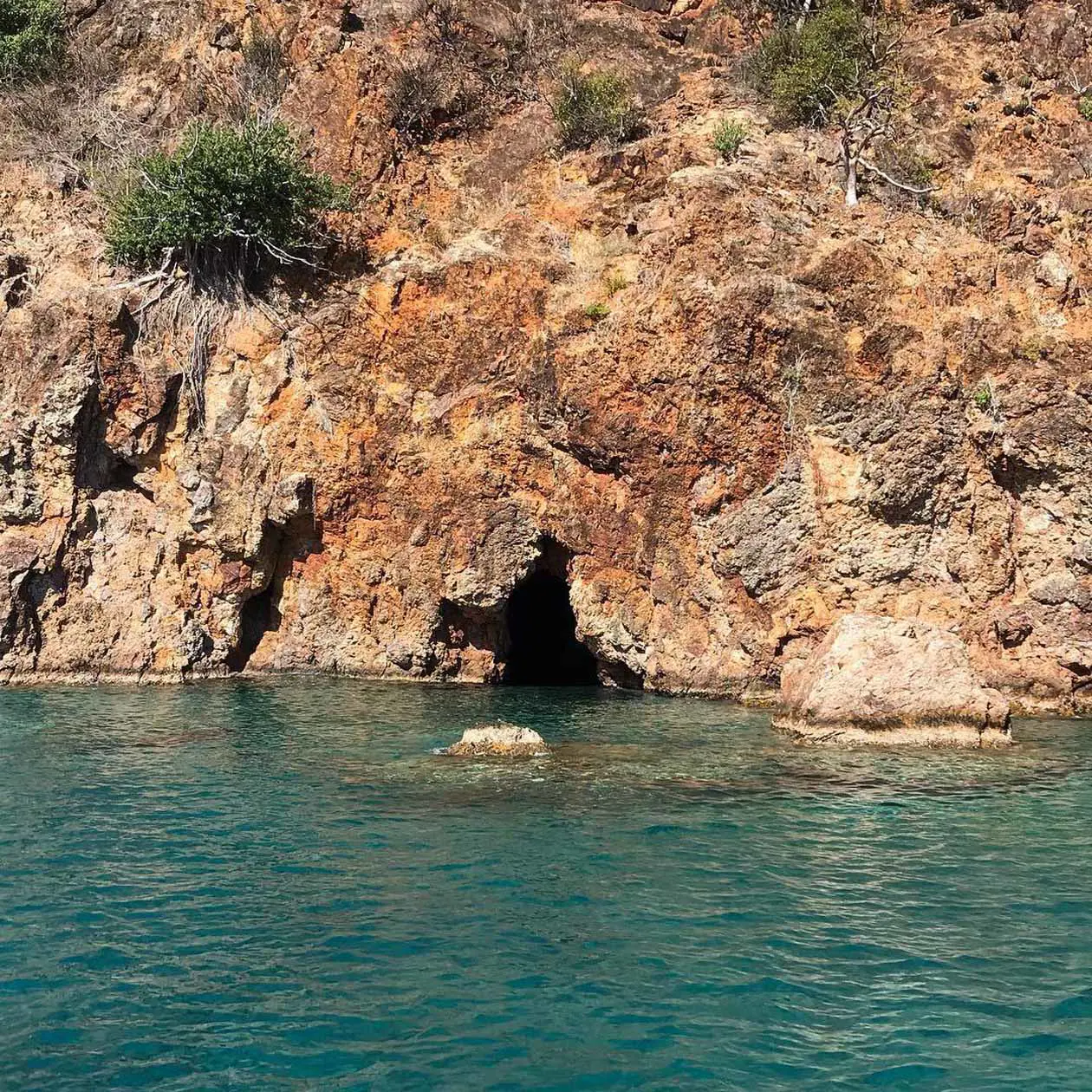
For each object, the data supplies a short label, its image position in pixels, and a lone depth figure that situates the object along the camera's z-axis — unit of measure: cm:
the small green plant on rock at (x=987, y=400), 2133
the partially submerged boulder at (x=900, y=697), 1689
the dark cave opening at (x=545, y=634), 2866
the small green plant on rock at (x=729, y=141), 2683
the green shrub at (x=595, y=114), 2922
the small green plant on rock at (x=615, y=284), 2420
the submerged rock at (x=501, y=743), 1609
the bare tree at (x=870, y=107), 2569
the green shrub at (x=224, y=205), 2533
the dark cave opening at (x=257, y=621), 2544
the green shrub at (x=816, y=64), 2880
